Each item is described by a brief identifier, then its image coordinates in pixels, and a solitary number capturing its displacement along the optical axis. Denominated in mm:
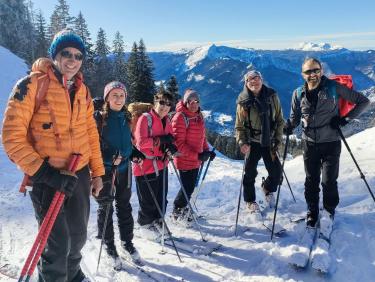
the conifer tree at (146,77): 36156
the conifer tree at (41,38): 55312
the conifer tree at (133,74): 36062
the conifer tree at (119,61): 54188
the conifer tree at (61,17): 58781
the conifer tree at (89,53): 49219
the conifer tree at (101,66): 50903
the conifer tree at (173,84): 31938
